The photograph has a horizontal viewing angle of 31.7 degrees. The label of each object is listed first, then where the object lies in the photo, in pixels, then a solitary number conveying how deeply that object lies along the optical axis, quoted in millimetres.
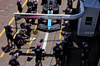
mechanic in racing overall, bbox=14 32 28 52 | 12836
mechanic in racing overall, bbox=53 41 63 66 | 11445
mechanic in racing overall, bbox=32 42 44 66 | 11390
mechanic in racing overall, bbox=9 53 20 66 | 10789
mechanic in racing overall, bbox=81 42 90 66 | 11352
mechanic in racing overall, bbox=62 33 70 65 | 11836
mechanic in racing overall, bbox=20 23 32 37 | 14695
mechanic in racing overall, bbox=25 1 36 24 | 17188
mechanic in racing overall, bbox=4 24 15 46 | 13203
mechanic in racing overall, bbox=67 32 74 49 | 12602
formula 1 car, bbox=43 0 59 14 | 18781
